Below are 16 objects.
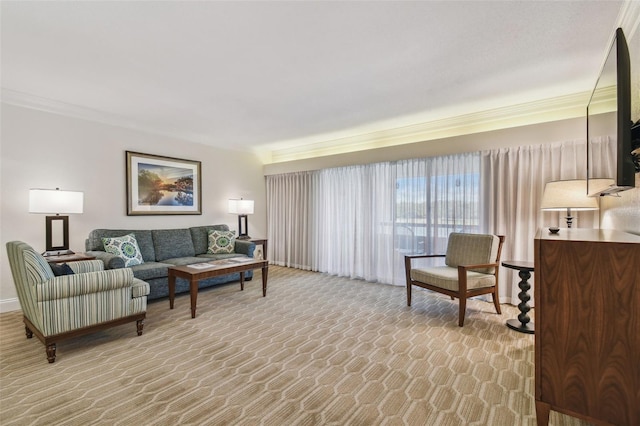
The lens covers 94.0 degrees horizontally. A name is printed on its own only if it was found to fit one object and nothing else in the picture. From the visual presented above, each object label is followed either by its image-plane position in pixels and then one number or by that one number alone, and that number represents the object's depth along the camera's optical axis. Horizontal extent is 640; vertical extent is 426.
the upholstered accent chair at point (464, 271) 3.08
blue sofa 3.81
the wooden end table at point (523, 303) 2.88
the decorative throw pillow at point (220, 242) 5.04
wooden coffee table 3.29
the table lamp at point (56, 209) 3.22
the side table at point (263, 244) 5.55
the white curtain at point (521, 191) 3.38
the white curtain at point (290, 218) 5.95
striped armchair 2.28
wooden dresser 1.36
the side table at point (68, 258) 3.20
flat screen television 1.46
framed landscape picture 4.55
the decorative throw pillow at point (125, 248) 3.85
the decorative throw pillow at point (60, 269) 2.48
